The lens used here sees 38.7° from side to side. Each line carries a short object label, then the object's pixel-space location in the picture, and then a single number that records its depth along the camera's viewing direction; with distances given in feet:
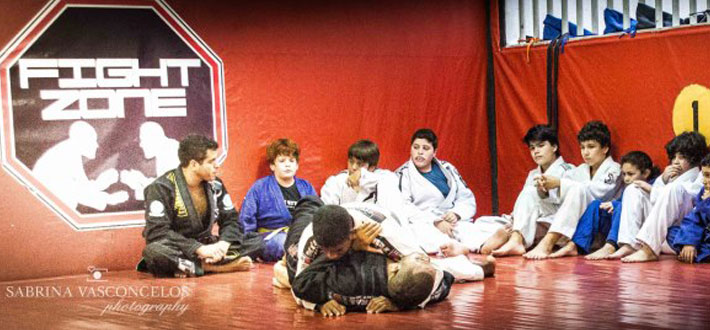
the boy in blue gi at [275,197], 23.48
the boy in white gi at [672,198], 21.22
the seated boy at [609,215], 22.07
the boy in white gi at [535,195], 23.43
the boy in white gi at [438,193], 24.54
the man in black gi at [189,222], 20.83
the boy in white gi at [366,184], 23.99
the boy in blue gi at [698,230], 20.57
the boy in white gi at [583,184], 22.81
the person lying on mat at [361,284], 15.46
